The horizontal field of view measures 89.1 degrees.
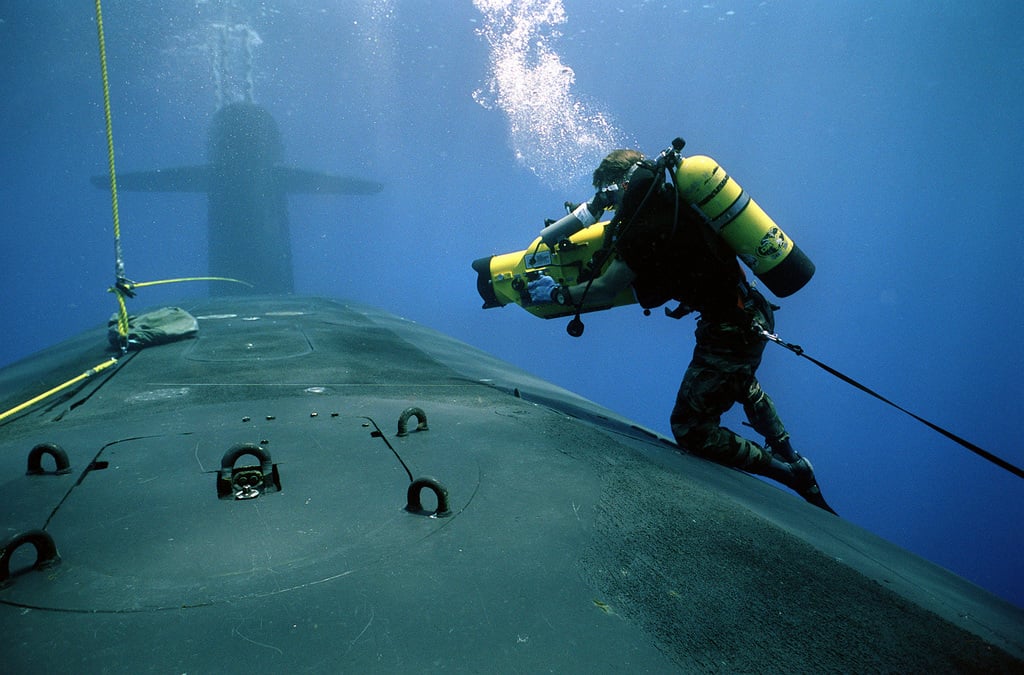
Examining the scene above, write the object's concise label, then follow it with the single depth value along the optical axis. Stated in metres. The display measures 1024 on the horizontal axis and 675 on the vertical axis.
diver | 3.34
